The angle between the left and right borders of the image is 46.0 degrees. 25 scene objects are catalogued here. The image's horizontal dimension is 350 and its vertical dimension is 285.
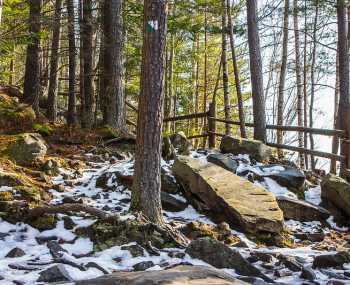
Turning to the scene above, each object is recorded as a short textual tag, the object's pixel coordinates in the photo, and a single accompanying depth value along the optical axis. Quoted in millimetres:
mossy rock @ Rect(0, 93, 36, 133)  10180
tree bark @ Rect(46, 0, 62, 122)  12591
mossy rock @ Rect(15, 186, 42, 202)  6289
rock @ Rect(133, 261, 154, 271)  4520
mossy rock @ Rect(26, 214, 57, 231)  5598
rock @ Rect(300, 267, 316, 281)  4495
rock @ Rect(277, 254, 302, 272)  4811
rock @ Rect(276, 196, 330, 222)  7367
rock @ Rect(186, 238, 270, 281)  4602
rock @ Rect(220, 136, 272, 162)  9498
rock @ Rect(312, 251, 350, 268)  4898
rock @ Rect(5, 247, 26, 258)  4715
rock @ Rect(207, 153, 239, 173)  8492
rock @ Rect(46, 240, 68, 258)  4797
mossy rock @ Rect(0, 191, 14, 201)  6112
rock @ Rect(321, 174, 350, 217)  7429
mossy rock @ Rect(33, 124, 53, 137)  9691
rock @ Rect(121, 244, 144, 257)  4914
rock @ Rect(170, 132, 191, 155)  9836
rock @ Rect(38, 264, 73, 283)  3930
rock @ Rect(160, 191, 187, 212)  7090
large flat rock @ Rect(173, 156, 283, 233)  6277
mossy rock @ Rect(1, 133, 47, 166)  7867
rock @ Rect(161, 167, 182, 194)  7559
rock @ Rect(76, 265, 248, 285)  3225
